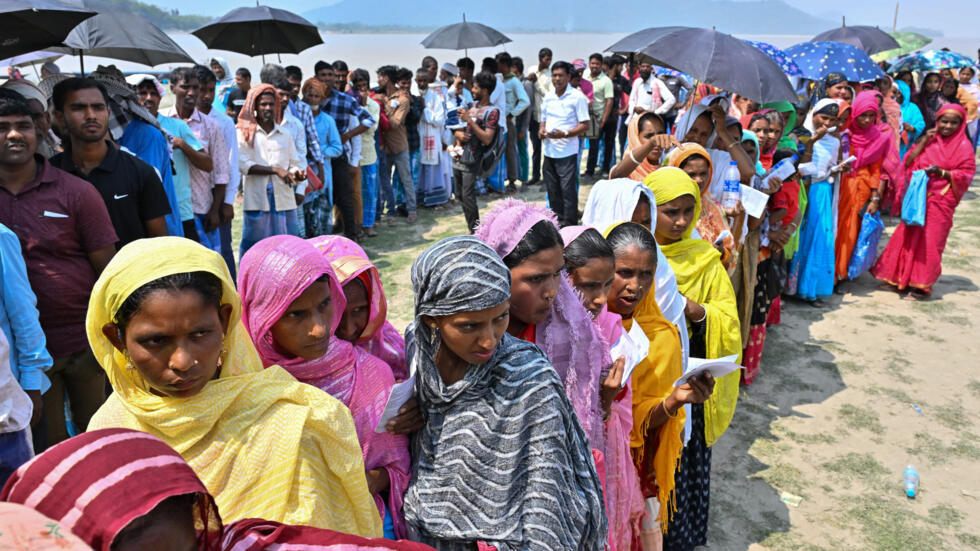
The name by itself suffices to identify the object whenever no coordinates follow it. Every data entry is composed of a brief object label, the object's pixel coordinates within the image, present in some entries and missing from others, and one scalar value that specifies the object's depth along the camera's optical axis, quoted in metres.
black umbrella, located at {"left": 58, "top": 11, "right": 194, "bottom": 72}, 4.86
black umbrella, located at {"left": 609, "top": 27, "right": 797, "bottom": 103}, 4.39
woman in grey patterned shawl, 1.65
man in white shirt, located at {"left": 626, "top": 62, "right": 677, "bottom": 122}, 9.44
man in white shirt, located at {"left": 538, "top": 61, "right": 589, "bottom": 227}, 8.04
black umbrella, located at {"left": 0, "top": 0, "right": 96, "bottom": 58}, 3.55
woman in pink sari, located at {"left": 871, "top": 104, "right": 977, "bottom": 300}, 6.29
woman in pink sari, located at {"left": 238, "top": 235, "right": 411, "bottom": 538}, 1.82
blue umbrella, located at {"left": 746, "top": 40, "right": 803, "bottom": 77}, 6.10
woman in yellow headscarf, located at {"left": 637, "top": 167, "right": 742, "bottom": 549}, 3.08
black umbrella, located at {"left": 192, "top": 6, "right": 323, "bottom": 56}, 6.98
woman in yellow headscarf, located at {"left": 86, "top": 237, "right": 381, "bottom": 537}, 1.49
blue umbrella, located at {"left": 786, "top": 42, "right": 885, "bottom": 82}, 6.53
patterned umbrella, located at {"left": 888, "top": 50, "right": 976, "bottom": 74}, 9.59
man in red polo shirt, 2.87
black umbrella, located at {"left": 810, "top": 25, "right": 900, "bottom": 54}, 10.70
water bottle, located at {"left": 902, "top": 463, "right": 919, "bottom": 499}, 3.68
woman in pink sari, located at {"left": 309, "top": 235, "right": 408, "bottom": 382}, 2.16
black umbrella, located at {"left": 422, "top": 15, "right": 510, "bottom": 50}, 11.03
